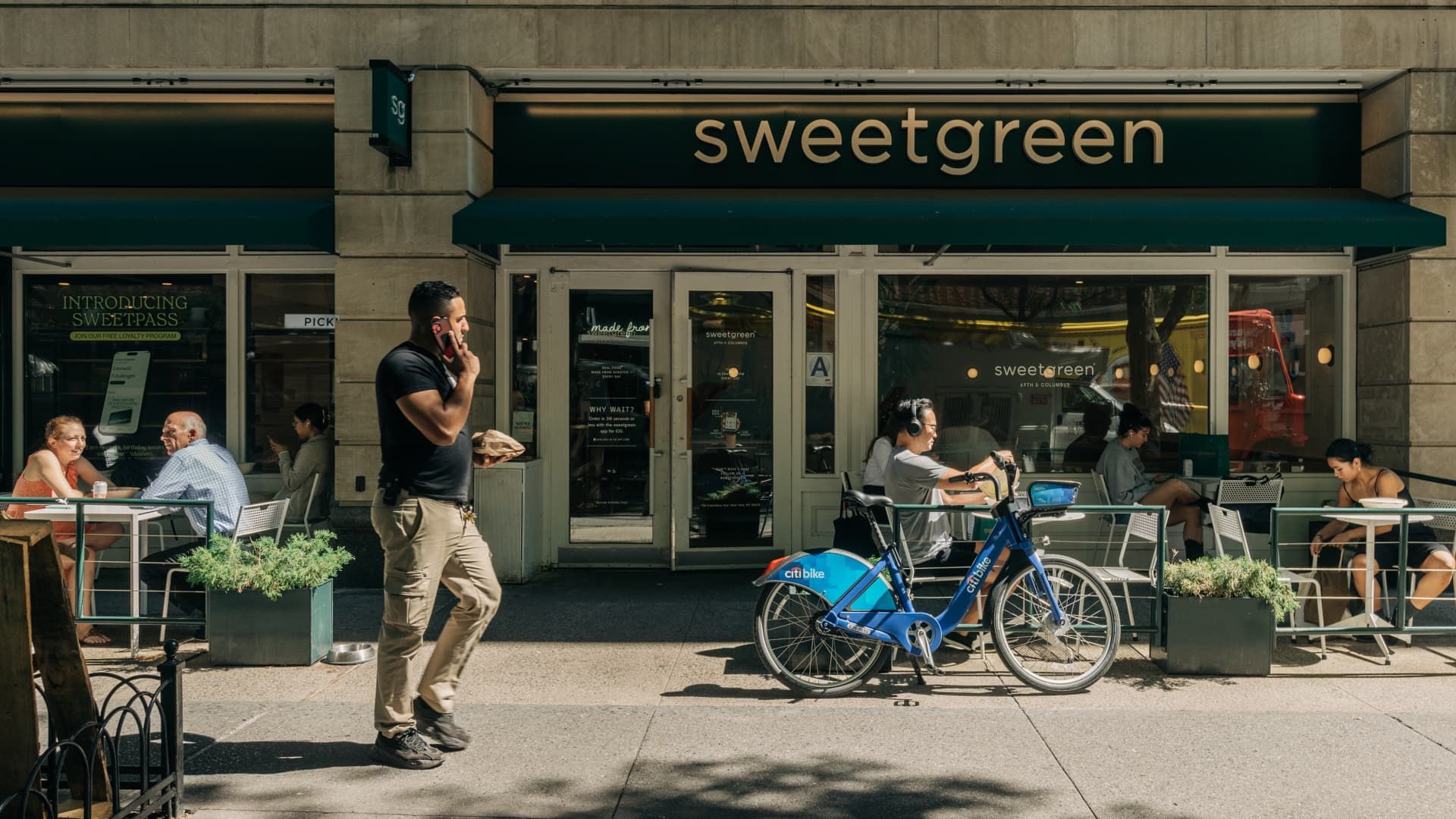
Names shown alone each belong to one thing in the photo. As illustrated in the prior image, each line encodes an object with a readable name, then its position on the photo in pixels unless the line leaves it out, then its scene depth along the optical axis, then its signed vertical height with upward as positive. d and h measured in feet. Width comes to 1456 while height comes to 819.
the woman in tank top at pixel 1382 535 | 22.59 -2.73
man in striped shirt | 23.98 -1.72
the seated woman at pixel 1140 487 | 29.12 -2.17
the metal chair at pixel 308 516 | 28.86 -3.00
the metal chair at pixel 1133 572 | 21.66 -3.18
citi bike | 19.65 -3.70
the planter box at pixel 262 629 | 21.54 -4.31
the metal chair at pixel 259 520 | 23.71 -2.58
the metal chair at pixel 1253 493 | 30.17 -2.41
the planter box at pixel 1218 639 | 20.94 -4.35
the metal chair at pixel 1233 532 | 22.57 -2.65
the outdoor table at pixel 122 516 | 22.13 -2.29
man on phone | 15.40 -1.18
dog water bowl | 22.06 -4.95
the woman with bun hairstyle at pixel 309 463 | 29.60 -1.63
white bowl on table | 23.02 -2.03
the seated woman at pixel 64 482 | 23.44 -1.75
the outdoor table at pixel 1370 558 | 22.03 -3.04
